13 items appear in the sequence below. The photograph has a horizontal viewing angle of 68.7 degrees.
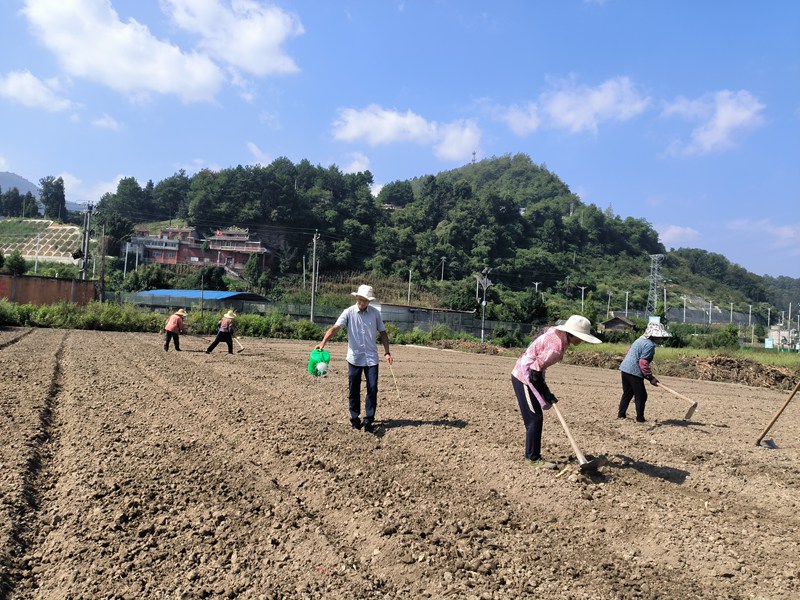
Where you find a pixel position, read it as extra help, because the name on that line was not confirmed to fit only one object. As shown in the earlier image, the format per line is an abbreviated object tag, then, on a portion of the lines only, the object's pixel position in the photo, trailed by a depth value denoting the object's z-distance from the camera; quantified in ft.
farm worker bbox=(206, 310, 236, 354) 52.20
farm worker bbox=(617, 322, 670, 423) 26.50
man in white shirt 21.62
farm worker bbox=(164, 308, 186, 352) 54.03
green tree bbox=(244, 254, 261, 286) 248.89
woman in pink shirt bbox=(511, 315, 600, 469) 17.87
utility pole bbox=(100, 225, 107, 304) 120.37
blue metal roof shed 138.00
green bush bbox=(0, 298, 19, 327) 83.17
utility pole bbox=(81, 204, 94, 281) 121.39
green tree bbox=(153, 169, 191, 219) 373.61
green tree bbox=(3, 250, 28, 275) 194.29
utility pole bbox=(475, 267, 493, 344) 108.72
